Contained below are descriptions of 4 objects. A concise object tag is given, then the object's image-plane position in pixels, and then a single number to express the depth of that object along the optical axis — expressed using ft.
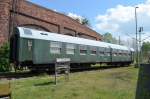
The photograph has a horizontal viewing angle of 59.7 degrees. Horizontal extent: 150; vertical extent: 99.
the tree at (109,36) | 170.15
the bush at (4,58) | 33.42
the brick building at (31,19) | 36.24
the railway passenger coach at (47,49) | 26.65
